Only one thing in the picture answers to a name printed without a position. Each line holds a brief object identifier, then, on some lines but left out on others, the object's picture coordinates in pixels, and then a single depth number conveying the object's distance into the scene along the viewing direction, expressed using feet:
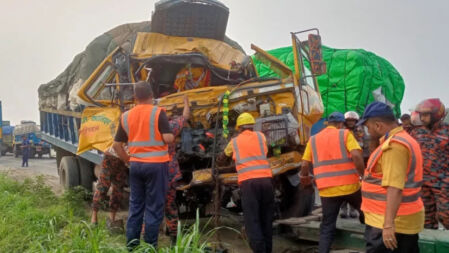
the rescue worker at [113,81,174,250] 12.42
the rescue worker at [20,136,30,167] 54.03
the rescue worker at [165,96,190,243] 14.24
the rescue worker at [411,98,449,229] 11.75
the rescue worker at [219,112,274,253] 12.92
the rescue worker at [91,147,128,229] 16.38
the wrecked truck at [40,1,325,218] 15.15
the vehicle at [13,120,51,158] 76.33
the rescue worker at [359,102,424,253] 7.79
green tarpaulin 28.53
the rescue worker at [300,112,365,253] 11.76
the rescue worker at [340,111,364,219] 16.33
